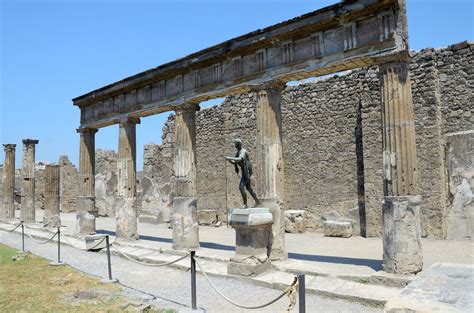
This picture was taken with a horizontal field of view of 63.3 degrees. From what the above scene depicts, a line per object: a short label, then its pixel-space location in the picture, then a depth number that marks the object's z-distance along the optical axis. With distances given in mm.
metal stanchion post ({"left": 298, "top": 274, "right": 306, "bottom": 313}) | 3385
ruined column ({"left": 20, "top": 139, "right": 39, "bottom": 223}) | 17281
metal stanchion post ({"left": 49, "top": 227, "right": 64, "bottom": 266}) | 8258
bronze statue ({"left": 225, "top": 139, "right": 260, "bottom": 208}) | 7388
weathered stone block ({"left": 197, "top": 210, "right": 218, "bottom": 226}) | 15375
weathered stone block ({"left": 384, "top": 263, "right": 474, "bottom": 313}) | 2361
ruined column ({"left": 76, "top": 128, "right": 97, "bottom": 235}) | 12516
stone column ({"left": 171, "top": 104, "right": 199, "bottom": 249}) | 9336
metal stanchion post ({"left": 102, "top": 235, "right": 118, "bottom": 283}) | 6691
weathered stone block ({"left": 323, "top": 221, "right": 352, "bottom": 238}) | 11383
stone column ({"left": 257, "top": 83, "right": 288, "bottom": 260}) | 7530
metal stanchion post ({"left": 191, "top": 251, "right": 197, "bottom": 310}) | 5055
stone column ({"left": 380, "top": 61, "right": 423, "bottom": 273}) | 5938
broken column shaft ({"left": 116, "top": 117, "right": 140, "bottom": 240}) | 11102
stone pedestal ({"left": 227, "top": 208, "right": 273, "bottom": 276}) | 6773
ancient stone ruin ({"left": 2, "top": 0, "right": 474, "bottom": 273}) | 6324
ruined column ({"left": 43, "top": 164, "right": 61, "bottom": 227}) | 15508
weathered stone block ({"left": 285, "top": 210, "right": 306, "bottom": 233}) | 12586
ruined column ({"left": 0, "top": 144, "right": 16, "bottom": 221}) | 18297
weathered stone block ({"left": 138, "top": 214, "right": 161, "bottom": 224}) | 16677
